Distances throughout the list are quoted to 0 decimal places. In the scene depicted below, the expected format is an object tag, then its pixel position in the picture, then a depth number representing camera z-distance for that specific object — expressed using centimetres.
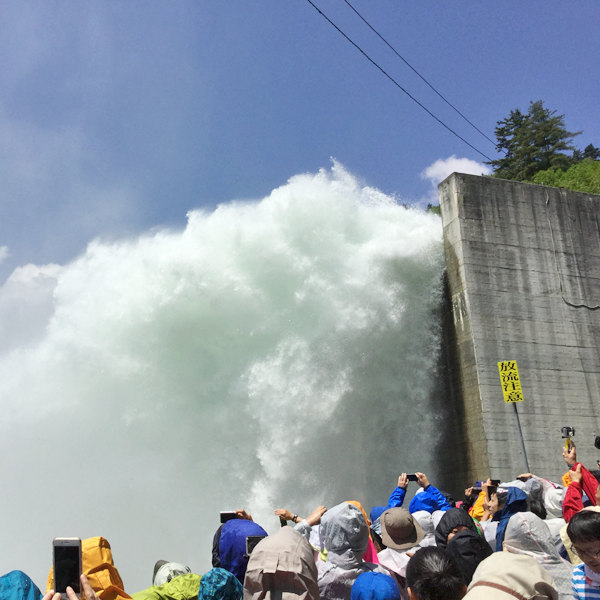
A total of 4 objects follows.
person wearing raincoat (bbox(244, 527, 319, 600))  340
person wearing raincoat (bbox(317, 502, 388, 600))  417
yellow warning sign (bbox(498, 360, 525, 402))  1159
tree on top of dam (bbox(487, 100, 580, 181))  4531
